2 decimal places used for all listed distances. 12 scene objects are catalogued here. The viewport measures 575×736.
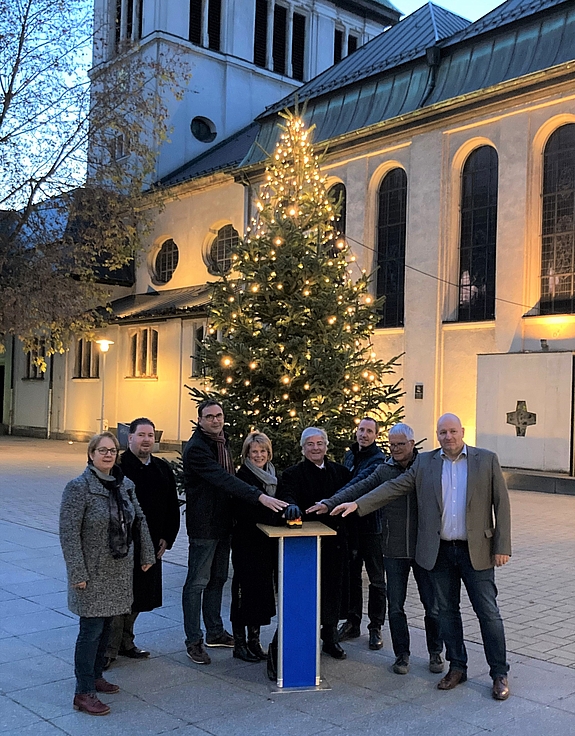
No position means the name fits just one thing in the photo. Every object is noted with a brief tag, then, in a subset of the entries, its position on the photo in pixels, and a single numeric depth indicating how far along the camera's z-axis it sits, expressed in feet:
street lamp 85.10
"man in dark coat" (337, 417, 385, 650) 21.77
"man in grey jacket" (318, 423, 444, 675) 19.45
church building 62.90
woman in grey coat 16.80
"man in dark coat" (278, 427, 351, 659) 19.88
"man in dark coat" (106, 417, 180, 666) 19.58
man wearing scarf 20.10
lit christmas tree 29.14
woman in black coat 19.89
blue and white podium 18.04
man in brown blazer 17.90
